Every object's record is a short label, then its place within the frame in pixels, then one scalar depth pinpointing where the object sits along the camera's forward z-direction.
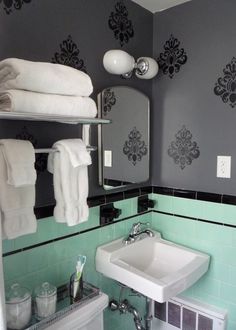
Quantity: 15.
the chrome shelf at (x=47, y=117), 0.84
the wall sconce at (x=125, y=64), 1.40
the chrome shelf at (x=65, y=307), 1.03
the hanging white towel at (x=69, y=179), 1.11
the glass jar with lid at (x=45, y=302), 1.09
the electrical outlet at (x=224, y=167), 1.51
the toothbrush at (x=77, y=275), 1.19
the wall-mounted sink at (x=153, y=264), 1.26
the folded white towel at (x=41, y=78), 0.94
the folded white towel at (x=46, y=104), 0.92
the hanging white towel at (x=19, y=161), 0.93
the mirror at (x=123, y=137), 1.52
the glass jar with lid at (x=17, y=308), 1.01
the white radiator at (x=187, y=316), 1.58
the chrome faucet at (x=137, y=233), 1.62
